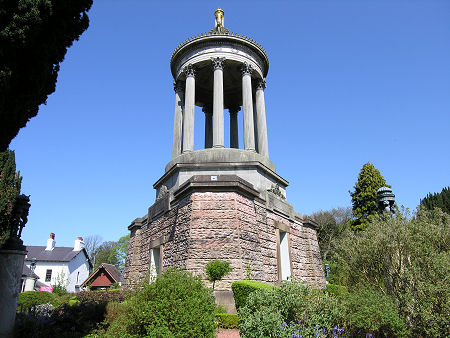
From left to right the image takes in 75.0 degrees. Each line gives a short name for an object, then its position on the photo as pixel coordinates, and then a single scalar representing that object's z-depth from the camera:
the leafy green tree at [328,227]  36.42
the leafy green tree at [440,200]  30.92
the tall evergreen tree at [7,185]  17.55
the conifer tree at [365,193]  31.78
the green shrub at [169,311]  5.71
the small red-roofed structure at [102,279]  35.88
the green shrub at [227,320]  8.43
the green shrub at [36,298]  16.64
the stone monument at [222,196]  10.74
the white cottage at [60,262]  40.28
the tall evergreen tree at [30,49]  5.46
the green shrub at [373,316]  5.98
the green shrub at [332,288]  15.15
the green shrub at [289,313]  5.89
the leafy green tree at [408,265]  5.64
